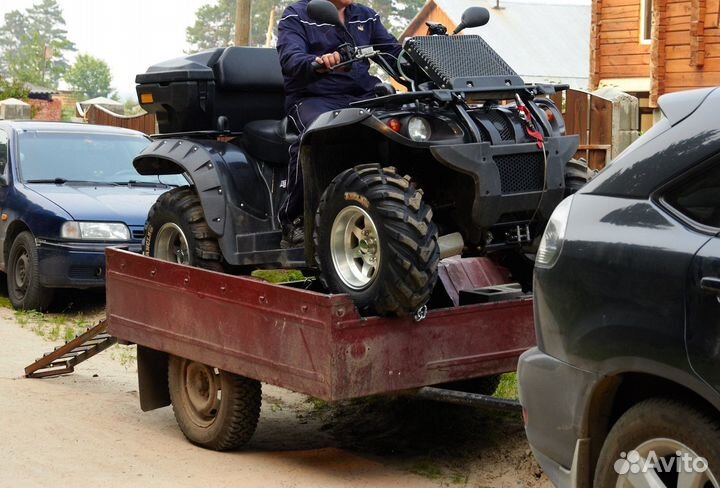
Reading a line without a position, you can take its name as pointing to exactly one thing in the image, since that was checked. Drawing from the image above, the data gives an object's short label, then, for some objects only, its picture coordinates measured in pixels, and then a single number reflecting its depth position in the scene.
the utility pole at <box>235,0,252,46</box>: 16.47
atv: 5.78
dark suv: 3.92
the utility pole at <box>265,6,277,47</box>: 32.44
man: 6.82
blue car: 11.42
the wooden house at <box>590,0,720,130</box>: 20.73
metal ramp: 8.28
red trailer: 5.75
